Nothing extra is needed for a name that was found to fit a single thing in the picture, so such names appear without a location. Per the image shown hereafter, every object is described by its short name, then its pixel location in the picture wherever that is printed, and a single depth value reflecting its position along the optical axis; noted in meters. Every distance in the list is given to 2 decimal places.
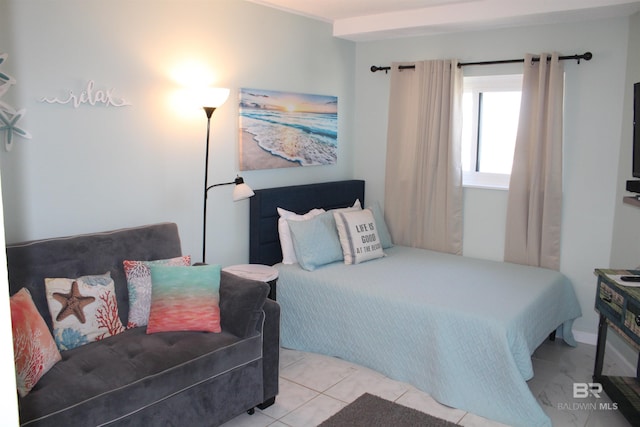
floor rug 2.81
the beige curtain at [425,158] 4.37
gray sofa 2.15
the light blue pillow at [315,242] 3.82
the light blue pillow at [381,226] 4.40
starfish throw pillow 2.52
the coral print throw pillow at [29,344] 2.12
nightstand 2.67
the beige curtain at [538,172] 3.89
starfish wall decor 2.58
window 4.30
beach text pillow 3.99
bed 2.91
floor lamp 3.34
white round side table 3.48
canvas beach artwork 3.92
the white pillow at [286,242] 3.96
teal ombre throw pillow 2.74
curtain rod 3.76
